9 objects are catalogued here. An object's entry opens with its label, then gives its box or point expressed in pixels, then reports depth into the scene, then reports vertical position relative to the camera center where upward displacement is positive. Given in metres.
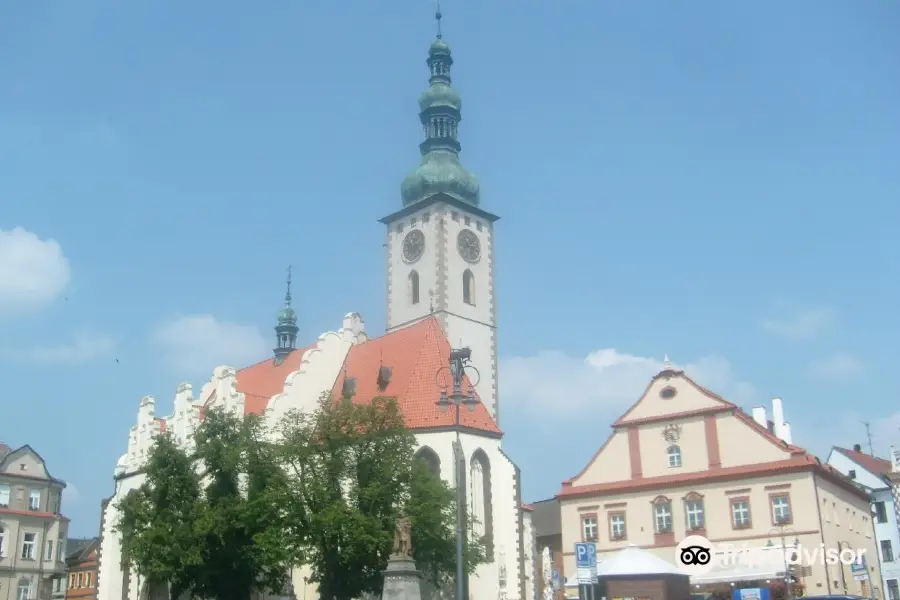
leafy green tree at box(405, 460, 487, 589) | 35.03 +3.51
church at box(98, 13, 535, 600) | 42.53 +12.81
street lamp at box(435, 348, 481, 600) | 22.73 +5.44
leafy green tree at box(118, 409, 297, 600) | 37.84 +4.47
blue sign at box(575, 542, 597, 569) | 20.33 +1.39
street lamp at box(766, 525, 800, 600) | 39.90 +3.70
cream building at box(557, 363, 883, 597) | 42.31 +5.82
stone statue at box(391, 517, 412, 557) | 28.57 +2.51
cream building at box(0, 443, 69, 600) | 63.41 +6.90
